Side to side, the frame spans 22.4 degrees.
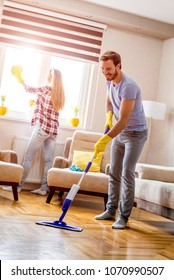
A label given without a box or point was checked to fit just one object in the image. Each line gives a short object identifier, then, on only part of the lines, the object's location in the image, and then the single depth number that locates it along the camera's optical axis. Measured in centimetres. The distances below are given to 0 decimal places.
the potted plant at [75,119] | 575
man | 336
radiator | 545
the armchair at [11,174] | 437
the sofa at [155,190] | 351
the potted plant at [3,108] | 541
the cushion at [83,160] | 497
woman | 525
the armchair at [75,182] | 443
